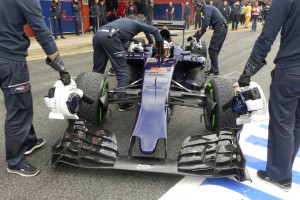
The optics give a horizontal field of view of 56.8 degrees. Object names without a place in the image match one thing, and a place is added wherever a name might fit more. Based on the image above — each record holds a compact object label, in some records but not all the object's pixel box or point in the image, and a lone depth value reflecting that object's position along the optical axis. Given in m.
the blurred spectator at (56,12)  12.94
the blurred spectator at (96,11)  14.80
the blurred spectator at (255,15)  19.25
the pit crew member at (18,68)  2.53
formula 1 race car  2.62
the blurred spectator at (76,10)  14.17
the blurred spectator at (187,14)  21.58
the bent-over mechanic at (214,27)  6.82
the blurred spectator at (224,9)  20.08
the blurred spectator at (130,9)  14.25
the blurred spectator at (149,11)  18.85
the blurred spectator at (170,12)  20.98
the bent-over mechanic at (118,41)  4.36
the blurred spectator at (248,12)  22.11
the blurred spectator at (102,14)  15.20
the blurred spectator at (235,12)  20.88
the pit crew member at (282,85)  2.33
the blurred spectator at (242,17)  24.27
